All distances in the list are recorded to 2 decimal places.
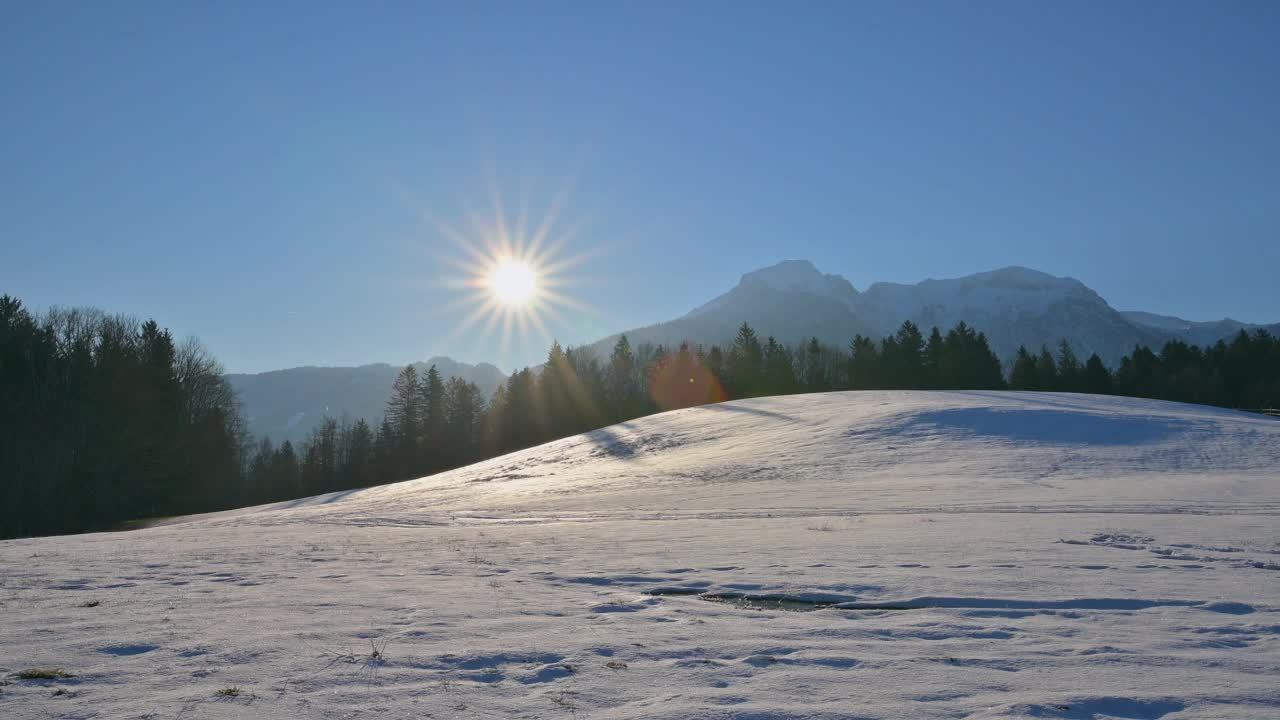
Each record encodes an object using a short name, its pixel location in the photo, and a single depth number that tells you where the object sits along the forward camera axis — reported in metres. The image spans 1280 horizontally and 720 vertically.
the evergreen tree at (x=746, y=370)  85.94
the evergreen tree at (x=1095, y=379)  83.25
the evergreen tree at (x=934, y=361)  83.81
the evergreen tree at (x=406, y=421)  78.88
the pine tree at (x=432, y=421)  78.81
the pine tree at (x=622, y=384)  84.94
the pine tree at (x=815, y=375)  90.00
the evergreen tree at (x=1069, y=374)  83.38
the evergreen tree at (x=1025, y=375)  81.25
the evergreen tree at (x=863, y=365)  87.56
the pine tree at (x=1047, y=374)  81.88
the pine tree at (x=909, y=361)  85.12
